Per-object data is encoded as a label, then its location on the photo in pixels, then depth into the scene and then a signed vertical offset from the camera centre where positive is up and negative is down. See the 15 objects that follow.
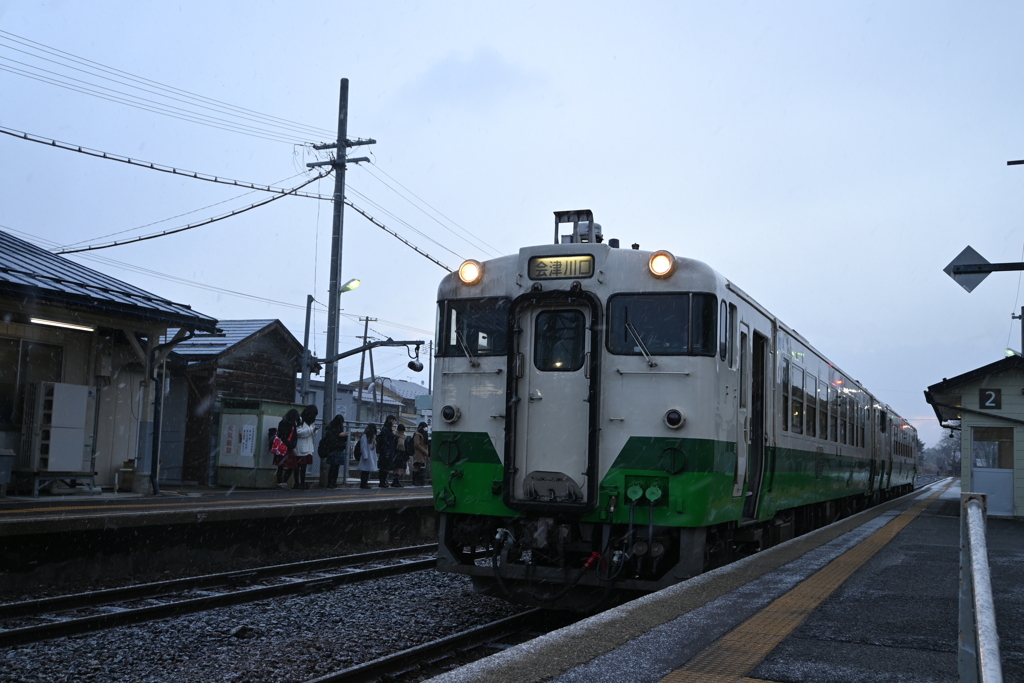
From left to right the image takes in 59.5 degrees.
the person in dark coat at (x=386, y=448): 19.36 -0.28
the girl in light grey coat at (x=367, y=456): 19.17 -0.47
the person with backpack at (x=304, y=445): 18.03 -0.26
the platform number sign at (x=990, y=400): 17.55 +1.10
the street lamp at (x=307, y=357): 20.64 +1.88
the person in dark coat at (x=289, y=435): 17.72 -0.07
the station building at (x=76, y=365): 13.07 +0.93
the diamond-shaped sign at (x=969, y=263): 11.05 +2.31
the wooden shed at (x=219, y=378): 21.05 +1.39
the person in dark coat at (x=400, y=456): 19.77 -0.46
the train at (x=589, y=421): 6.67 +0.16
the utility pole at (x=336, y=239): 20.50 +4.53
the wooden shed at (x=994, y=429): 17.20 +0.52
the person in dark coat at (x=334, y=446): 18.92 -0.27
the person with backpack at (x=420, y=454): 21.23 -0.42
